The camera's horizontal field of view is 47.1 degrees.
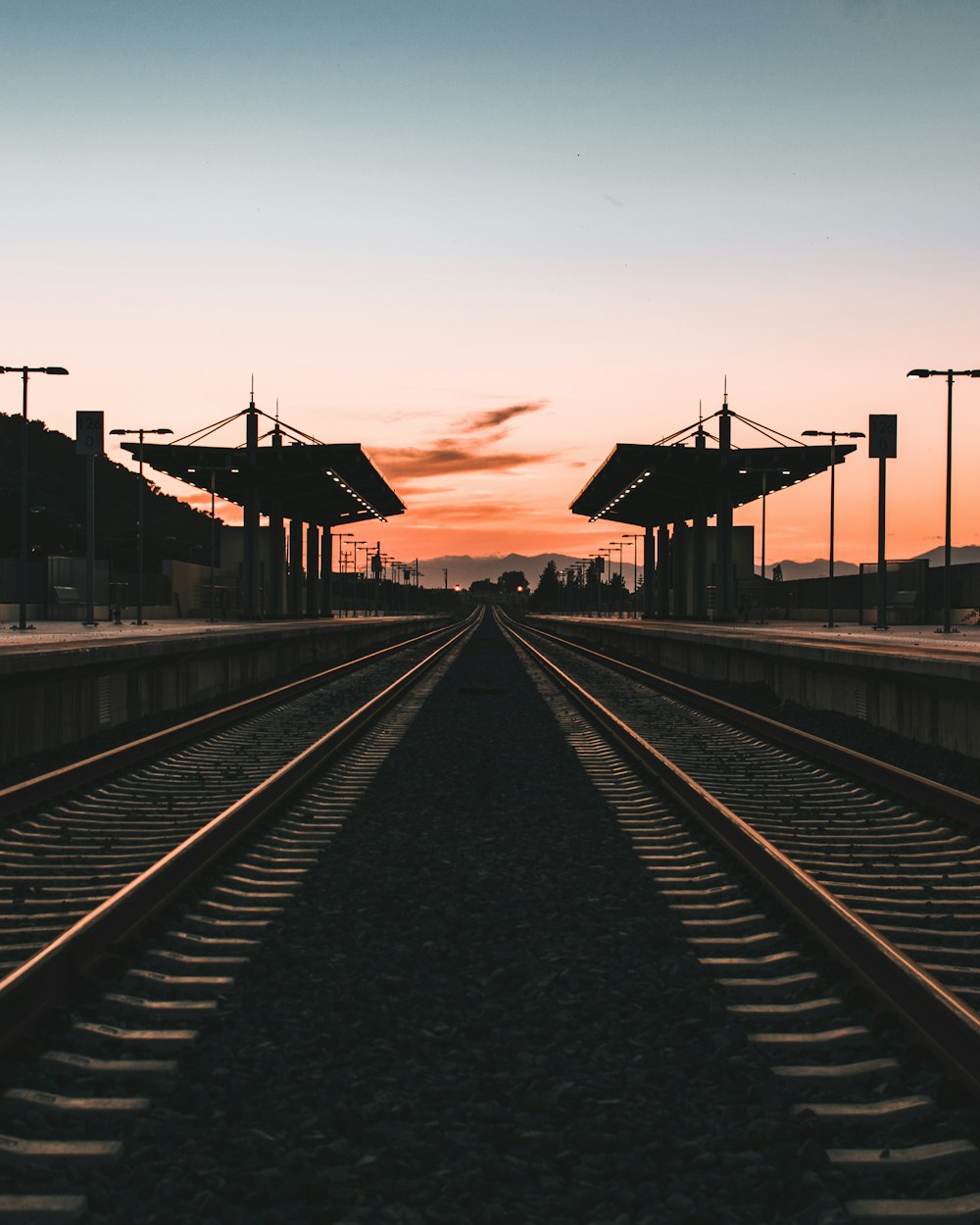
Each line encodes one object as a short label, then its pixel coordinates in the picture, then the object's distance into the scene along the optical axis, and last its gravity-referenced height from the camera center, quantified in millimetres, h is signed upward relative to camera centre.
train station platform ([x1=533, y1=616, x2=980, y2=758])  13938 -1202
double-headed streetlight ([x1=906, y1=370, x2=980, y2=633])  30047 +4982
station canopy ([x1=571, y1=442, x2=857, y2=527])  53438 +6539
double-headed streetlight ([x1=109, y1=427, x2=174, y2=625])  40812 +1374
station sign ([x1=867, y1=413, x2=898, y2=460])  34156 +5241
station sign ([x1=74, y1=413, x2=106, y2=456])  33031 +4792
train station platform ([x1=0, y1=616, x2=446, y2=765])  13570 -1386
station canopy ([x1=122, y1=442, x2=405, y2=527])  51812 +6087
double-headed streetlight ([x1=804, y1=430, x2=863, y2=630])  41844 +6443
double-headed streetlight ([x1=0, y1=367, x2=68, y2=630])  29353 +4795
